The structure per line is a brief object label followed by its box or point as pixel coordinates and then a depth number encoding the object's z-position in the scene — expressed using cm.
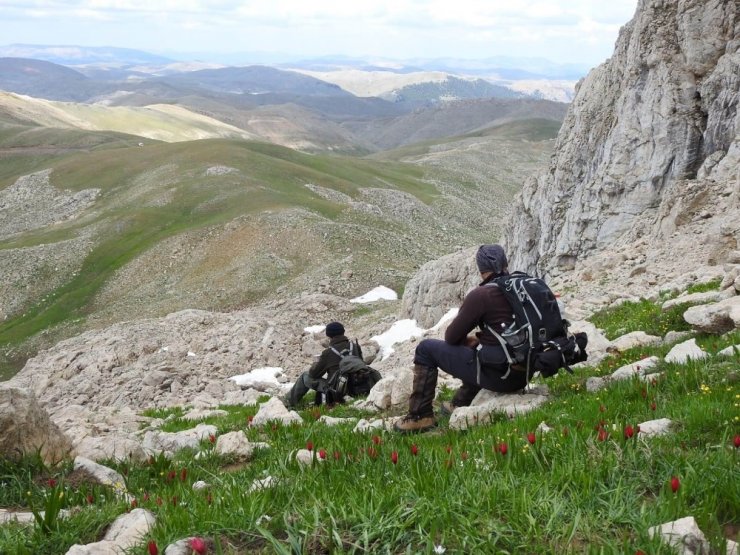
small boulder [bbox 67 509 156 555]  449
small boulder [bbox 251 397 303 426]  1090
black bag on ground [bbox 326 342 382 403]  1475
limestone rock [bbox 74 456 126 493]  680
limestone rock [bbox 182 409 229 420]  1524
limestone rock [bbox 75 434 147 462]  833
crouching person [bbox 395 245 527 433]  855
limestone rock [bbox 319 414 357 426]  1049
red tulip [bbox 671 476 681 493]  417
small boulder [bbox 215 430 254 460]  825
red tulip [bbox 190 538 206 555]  404
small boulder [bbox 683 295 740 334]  1034
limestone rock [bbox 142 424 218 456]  1063
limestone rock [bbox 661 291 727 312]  1296
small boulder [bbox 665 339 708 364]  881
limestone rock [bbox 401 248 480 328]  3275
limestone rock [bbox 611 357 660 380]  908
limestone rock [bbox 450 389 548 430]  836
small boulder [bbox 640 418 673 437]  589
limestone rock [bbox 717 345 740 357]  838
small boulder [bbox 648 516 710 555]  362
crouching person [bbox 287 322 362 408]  1534
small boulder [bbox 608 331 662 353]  1172
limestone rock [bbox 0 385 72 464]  770
